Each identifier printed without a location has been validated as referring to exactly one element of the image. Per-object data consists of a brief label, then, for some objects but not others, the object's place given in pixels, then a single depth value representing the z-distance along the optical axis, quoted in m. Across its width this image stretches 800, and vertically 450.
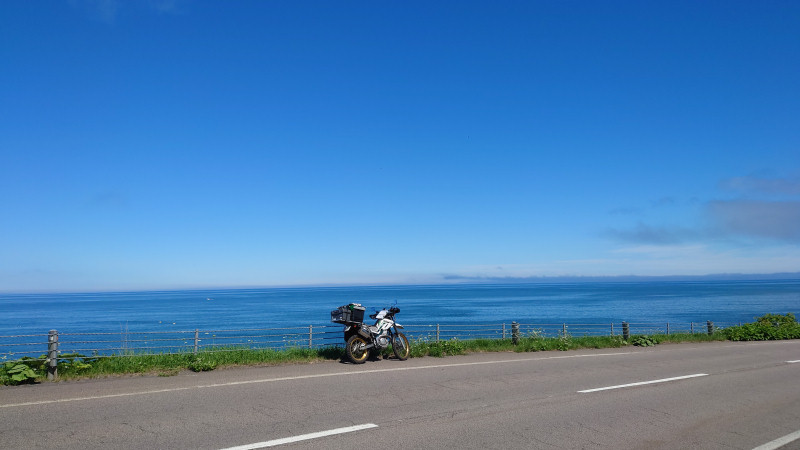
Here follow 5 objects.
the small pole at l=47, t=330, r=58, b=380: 11.02
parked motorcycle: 13.90
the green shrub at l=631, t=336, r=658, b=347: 22.07
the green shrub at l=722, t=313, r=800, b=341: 26.11
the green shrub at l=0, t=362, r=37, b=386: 10.37
